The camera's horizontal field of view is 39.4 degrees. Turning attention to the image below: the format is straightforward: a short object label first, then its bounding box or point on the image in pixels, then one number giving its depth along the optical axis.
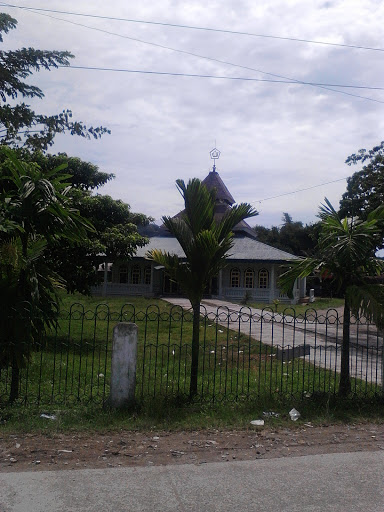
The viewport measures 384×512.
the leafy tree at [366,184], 20.83
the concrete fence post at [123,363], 6.80
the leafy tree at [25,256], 6.78
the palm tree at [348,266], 7.39
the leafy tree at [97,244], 14.71
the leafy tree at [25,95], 10.51
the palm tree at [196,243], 7.59
